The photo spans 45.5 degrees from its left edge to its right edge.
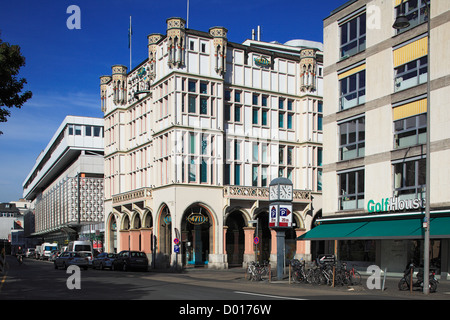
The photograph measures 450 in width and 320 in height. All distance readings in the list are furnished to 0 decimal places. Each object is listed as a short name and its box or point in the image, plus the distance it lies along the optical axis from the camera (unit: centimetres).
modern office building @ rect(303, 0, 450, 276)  2648
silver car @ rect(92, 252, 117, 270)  4325
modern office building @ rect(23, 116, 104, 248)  8119
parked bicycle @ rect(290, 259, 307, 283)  2550
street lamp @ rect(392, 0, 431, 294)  2011
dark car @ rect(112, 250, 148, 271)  4003
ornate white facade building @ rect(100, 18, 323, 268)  4309
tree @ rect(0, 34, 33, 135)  2216
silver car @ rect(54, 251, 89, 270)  4050
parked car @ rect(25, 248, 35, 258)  10106
